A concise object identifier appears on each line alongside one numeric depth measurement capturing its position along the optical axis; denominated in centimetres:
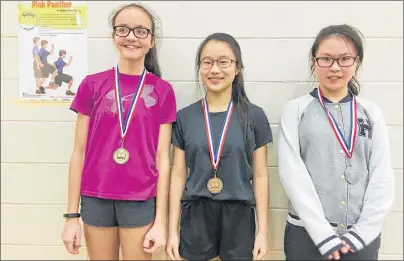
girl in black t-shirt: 150
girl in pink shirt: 150
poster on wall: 185
